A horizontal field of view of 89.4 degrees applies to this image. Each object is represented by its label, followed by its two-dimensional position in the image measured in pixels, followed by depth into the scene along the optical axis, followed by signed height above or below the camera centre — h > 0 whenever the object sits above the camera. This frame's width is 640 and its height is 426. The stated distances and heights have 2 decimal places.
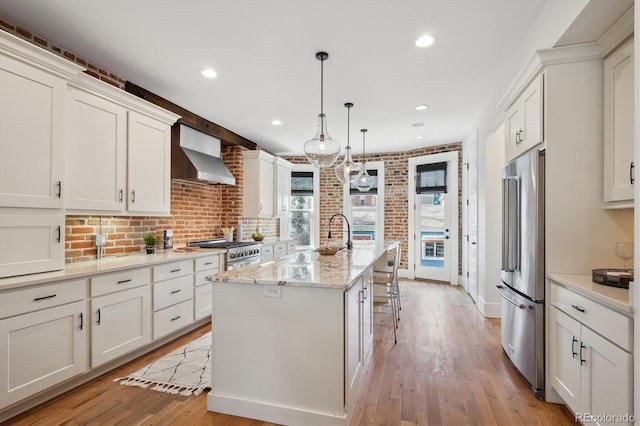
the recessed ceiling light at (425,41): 2.54 +1.39
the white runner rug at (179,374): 2.40 -1.29
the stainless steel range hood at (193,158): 4.01 +0.73
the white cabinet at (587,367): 1.49 -0.80
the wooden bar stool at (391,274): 3.54 -0.70
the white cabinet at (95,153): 2.51 +0.51
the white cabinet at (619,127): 1.84 +0.54
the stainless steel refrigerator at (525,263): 2.23 -0.36
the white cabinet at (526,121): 2.23 +0.74
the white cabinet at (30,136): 2.02 +0.51
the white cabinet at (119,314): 2.44 -0.82
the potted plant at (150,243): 3.59 -0.33
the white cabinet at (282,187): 6.08 +0.54
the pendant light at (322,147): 2.83 +0.60
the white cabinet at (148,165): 3.11 +0.50
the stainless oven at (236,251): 4.12 -0.51
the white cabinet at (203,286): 3.59 -0.82
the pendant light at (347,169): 4.17 +0.61
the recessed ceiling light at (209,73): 3.08 +1.37
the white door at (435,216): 6.20 -0.02
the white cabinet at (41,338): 1.93 -0.82
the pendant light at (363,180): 5.05 +0.55
